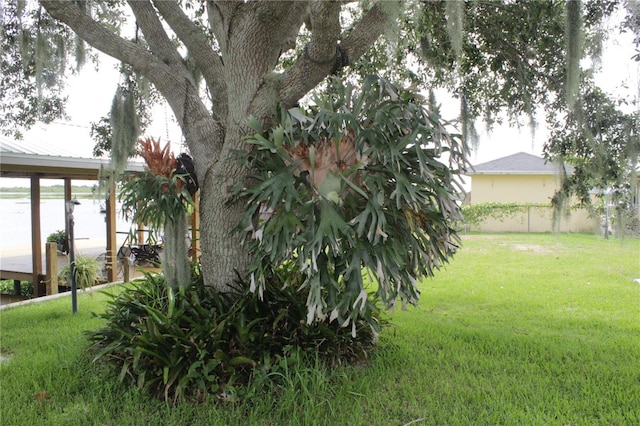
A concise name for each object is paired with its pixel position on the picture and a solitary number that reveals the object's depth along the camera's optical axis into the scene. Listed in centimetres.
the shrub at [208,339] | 285
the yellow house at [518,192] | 1433
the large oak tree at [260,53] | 322
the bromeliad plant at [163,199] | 312
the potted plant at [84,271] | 548
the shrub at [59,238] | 1041
